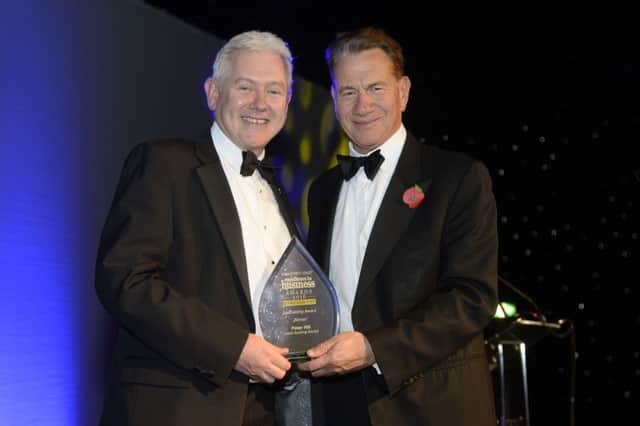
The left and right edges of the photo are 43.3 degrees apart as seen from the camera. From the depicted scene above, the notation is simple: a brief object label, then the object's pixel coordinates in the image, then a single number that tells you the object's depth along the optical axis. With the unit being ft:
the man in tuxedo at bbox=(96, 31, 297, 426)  6.51
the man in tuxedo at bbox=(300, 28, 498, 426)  7.16
